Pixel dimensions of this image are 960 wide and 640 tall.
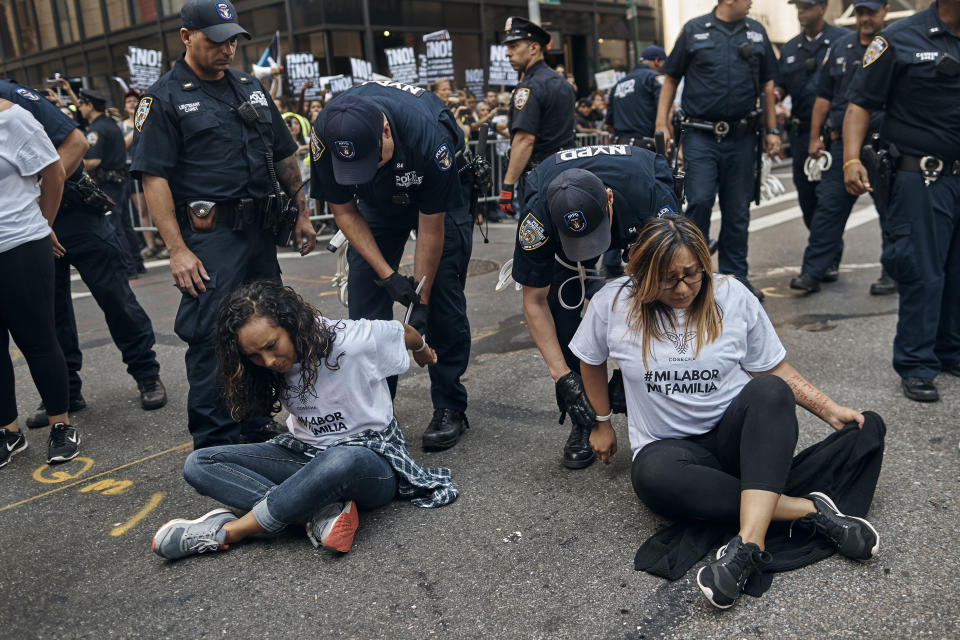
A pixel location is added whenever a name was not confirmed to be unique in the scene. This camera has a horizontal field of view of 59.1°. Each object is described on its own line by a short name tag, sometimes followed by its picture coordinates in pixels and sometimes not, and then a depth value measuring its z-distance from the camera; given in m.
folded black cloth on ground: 2.59
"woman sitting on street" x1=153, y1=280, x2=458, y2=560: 2.75
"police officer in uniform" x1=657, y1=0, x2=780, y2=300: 5.38
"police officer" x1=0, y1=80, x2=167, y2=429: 4.20
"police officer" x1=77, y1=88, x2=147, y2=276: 7.80
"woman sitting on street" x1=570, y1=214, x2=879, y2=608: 2.48
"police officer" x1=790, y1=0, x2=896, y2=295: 5.67
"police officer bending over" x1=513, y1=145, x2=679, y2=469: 2.74
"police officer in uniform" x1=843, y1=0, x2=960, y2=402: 3.71
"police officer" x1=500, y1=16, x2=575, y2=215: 5.60
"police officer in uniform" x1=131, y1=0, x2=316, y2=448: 3.39
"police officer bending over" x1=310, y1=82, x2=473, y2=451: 3.08
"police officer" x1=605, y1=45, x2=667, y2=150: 7.55
